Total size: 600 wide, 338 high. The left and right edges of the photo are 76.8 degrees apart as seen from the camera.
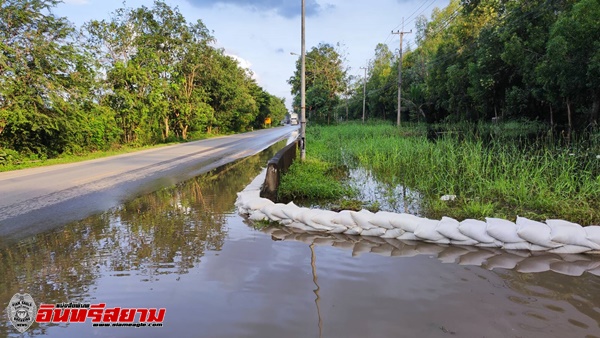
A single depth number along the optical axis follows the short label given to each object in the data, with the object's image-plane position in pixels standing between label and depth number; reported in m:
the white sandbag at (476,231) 4.44
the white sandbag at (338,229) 5.12
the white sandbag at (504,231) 4.37
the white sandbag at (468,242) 4.50
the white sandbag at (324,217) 5.16
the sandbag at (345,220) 5.09
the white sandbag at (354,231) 5.06
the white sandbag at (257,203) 6.11
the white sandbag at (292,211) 5.47
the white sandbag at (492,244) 4.42
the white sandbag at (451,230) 4.54
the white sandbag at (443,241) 4.62
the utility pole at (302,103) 12.38
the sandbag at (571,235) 4.18
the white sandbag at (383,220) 4.89
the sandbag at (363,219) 5.00
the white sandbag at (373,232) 4.95
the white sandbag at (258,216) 5.89
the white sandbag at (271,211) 5.73
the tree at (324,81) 34.38
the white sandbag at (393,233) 4.86
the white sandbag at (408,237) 4.79
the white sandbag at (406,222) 4.77
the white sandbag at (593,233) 4.17
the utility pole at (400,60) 31.08
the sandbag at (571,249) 4.20
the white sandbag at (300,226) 5.32
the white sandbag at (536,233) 4.26
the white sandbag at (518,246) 4.34
